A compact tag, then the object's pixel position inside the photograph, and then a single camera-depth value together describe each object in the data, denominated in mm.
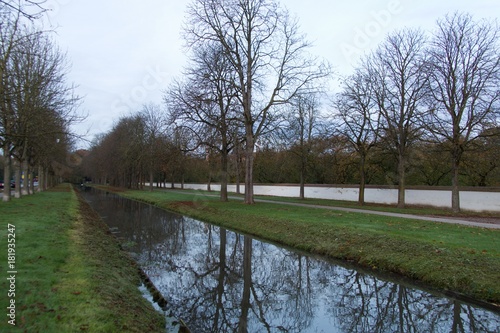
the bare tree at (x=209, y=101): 24656
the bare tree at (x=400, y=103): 25047
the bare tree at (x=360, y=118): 28047
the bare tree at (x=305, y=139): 36500
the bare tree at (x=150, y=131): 46809
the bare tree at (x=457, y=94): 21391
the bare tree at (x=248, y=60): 25094
